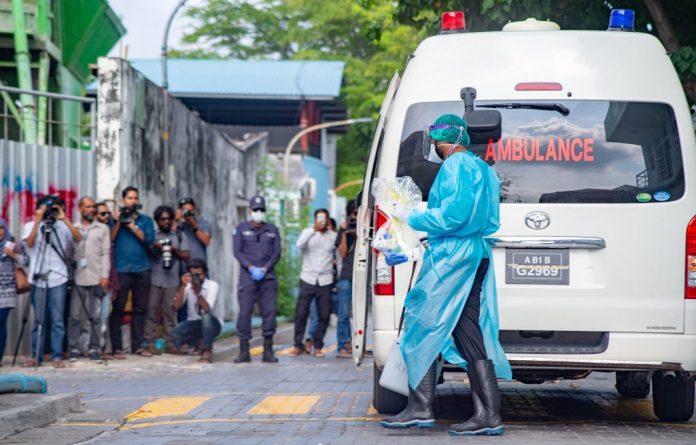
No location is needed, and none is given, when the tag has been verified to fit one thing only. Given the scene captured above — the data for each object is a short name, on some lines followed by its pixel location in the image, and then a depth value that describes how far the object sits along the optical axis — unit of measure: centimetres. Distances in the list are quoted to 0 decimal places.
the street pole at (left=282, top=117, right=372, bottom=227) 2798
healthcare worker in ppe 756
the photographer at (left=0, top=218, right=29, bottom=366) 1351
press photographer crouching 1534
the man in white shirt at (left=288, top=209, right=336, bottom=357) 1656
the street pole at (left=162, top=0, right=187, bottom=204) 1866
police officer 1520
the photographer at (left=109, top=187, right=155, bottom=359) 1509
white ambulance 796
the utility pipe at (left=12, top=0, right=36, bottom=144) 1962
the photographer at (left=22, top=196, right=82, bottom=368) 1380
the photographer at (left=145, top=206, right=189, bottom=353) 1574
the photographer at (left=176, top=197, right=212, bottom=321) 1678
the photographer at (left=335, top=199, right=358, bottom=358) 1644
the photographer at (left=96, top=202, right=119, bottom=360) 1473
